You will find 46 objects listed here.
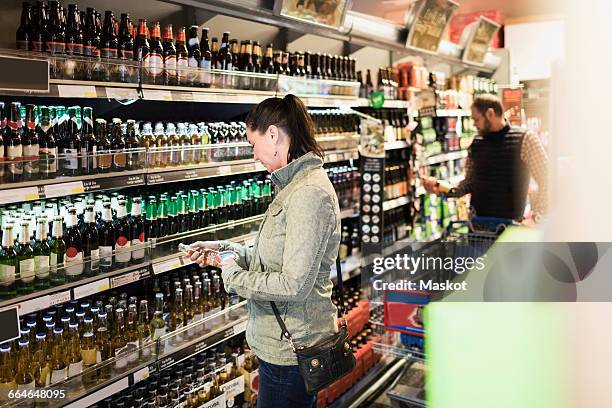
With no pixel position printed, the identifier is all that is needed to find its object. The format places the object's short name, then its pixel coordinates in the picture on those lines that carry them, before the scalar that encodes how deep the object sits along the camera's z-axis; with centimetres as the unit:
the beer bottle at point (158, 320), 299
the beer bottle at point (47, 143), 241
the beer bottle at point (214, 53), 339
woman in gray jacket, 197
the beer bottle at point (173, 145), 303
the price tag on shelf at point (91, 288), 246
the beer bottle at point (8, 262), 234
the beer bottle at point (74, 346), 263
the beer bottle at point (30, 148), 235
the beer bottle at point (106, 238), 274
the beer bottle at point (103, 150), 261
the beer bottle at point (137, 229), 289
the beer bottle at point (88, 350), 263
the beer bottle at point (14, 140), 235
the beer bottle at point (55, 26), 261
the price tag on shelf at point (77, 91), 234
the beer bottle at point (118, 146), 269
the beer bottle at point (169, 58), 287
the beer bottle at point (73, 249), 257
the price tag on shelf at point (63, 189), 231
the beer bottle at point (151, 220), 309
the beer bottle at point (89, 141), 258
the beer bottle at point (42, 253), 248
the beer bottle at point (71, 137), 264
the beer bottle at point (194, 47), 324
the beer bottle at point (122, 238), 280
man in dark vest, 412
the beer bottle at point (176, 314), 313
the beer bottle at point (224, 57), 342
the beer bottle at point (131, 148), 274
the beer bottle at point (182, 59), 295
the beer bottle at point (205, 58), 311
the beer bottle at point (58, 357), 254
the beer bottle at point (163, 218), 314
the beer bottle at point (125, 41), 283
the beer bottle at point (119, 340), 277
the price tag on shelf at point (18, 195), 216
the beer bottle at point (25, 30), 255
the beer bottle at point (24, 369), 245
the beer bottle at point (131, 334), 282
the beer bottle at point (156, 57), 280
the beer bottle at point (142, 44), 289
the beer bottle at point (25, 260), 241
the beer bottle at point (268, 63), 378
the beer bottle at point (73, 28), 265
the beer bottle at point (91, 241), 271
